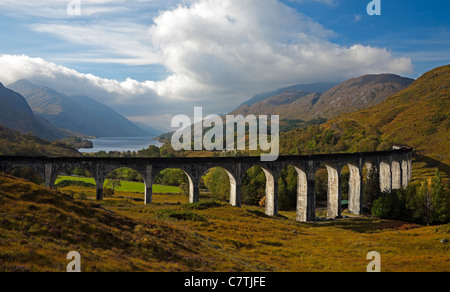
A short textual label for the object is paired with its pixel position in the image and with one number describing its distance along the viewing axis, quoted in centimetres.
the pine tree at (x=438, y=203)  5281
